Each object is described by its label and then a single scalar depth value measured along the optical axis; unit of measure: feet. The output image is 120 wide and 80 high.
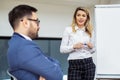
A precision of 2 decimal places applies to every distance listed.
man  4.63
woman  8.78
